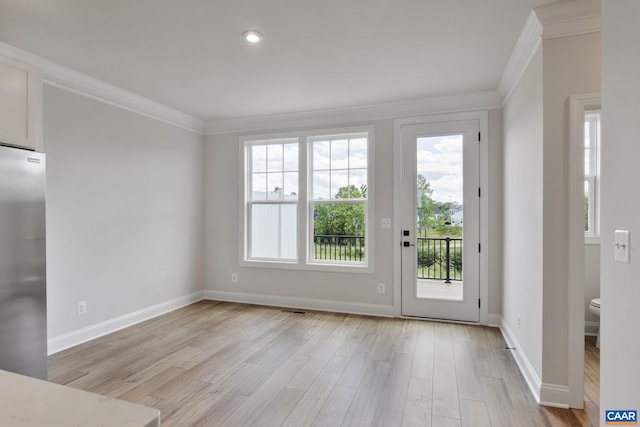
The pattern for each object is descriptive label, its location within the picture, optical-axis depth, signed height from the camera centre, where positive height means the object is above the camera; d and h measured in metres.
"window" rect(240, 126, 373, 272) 4.46 +0.15
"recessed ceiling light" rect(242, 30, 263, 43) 2.52 +1.32
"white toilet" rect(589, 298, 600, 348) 3.26 -0.95
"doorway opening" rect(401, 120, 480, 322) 3.96 -0.12
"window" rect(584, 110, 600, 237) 3.64 +0.38
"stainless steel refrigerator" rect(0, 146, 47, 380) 2.17 -0.35
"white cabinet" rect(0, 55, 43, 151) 2.27 +0.75
